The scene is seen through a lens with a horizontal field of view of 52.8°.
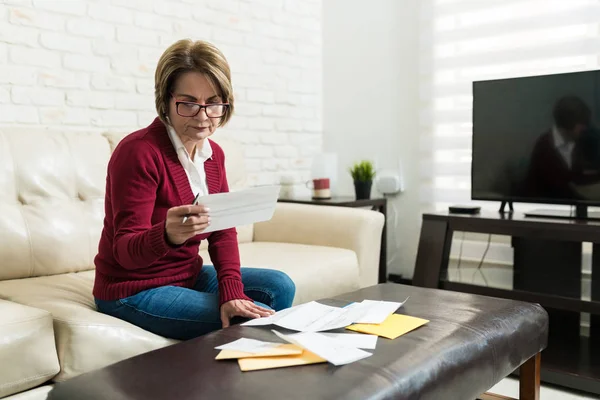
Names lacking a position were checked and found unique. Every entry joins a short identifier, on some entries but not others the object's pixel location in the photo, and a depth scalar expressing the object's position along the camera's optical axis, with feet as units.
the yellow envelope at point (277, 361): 3.46
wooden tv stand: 6.80
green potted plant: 10.22
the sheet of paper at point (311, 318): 4.13
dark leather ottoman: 3.19
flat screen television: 7.55
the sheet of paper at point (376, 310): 4.32
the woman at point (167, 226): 4.66
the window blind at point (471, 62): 8.66
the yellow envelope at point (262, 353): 3.59
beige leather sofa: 4.27
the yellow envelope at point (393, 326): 4.10
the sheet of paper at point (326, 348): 3.53
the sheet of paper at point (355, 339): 3.82
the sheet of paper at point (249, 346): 3.69
